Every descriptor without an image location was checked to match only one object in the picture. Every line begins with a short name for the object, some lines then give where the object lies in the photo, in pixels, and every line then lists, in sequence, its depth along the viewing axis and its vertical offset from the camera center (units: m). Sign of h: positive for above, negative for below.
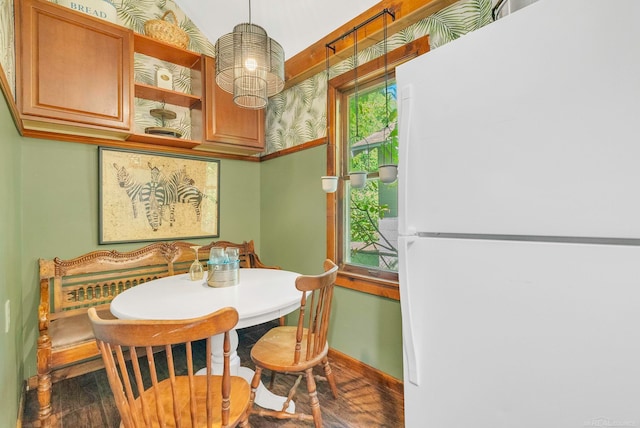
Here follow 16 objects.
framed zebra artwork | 2.38 +0.16
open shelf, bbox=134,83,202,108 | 2.36 +1.00
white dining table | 1.37 -0.45
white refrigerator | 0.72 -0.03
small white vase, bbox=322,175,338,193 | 2.16 +0.22
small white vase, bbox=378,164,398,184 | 1.81 +0.25
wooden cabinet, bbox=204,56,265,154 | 2.57 +0.83
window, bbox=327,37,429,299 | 2.12 +0.31
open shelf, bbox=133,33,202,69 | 2.31 +1.36
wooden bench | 1.72 -0.56
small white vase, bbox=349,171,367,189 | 2.02 +0.24
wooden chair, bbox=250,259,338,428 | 1.52 -0.77
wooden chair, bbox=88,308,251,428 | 0.93 -0.48
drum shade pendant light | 1.75 +0.92
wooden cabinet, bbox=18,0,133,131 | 1.81 +0.98
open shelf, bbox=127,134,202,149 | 2.35 +0.61
